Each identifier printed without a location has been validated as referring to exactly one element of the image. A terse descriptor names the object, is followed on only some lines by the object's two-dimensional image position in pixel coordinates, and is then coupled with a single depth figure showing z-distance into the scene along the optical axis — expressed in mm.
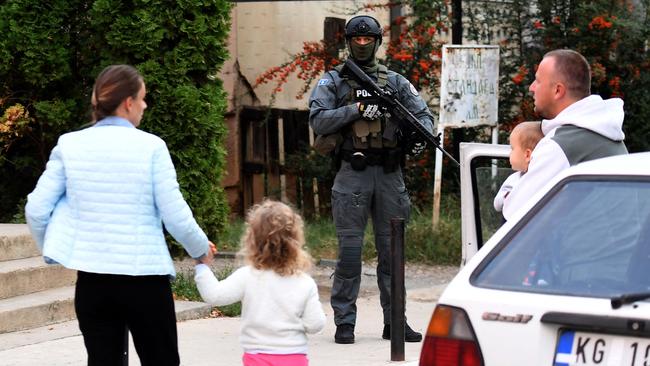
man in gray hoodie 10570
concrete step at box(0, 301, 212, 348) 15500
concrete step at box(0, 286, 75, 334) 16047
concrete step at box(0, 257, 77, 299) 16906
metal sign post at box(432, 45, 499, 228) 25141
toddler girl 9781
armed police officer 15984
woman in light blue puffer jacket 10055
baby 11727
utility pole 27625
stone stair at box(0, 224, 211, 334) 16281
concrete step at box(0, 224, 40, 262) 17750
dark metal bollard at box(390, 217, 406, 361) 14727
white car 8000
